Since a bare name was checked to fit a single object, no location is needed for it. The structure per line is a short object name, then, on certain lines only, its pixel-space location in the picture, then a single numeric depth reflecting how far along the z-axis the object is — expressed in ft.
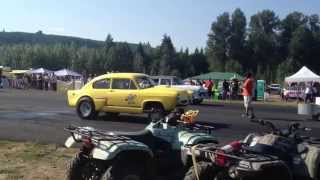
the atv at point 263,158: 14.10
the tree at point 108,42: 324.41
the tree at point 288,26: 237.28
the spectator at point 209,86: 79.19
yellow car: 38.15
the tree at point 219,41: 233.20
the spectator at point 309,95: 71.74
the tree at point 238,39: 233.94
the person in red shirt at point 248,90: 45.66
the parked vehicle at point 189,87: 64.67
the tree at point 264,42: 232.46
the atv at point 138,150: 15.58
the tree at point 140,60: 273.44
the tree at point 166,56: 250.16
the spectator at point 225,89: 81.47
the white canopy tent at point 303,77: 89.34
